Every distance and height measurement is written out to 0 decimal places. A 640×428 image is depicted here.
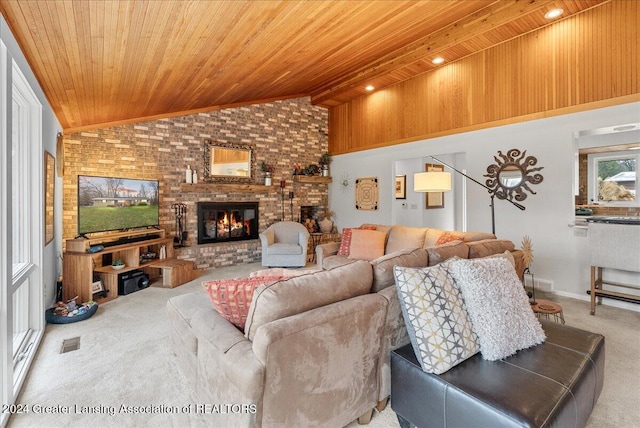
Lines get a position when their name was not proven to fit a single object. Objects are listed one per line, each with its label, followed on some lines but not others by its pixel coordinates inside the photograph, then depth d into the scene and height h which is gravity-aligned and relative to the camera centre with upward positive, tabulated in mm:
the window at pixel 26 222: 2367 -63
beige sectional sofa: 1288 -639
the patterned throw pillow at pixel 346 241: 4457 -426
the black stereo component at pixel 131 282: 4062 -913
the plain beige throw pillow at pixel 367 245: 4266 -458
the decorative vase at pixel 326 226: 7066 -310
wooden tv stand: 3553 -593
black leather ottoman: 1265 -794
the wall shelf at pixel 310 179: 6864 +769
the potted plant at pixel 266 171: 6316 +868
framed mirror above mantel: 5707 +970
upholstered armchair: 5305 -656
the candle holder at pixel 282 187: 6563 +550
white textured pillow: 1617 -533
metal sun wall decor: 4375 +530
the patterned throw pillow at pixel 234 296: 1603 -432
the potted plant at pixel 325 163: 7379 +1192
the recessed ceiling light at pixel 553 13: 3803 +2462
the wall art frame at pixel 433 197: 6768 +331
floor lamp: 3734 +361
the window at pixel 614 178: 5660 +614
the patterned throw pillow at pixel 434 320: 1518 -554
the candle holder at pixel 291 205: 6839 +171
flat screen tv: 3922 +145
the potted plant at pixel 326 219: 7074 -154
